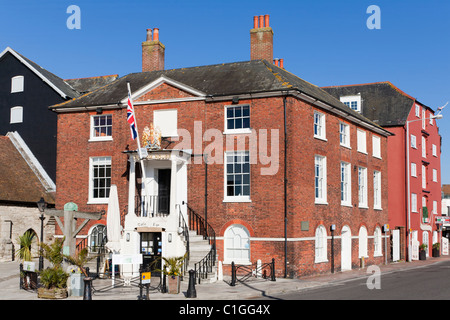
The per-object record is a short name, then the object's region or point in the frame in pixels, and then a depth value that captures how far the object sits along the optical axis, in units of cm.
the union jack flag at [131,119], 2305
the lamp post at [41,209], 2174
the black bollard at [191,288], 1798
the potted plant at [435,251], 4547
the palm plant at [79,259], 1858
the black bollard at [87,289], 1633
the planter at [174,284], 1872
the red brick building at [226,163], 2480
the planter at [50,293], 1780
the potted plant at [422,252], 4084
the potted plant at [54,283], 1772
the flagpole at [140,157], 2329
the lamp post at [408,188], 3778
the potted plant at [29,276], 1953
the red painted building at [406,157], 4038
